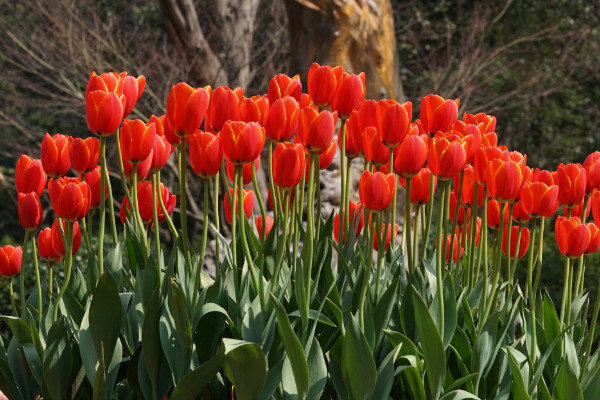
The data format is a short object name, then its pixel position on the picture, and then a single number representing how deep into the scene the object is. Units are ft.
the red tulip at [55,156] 11.03
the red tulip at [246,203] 11.65
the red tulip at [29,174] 11.21
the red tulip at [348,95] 10.97
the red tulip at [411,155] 10.63
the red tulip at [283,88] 11.22
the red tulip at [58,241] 11.59
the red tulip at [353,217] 11.56
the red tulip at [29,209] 11.21
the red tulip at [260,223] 12.15
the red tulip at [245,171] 11.41
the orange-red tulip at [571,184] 11.08
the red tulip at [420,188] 11.46
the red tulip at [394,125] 10.69
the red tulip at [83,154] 11.06
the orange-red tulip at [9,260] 11.70
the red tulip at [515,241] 11.66
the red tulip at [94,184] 11.38
